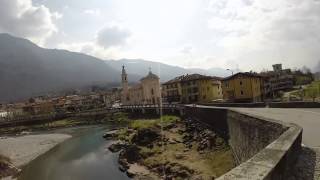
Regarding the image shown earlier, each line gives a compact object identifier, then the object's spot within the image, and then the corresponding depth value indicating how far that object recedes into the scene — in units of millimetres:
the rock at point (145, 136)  28333
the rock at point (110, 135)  37398
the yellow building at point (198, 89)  53300
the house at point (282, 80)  64893
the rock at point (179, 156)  21348
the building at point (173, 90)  57434
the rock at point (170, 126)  34137
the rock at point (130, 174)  19716
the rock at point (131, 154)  23595
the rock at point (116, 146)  28864
